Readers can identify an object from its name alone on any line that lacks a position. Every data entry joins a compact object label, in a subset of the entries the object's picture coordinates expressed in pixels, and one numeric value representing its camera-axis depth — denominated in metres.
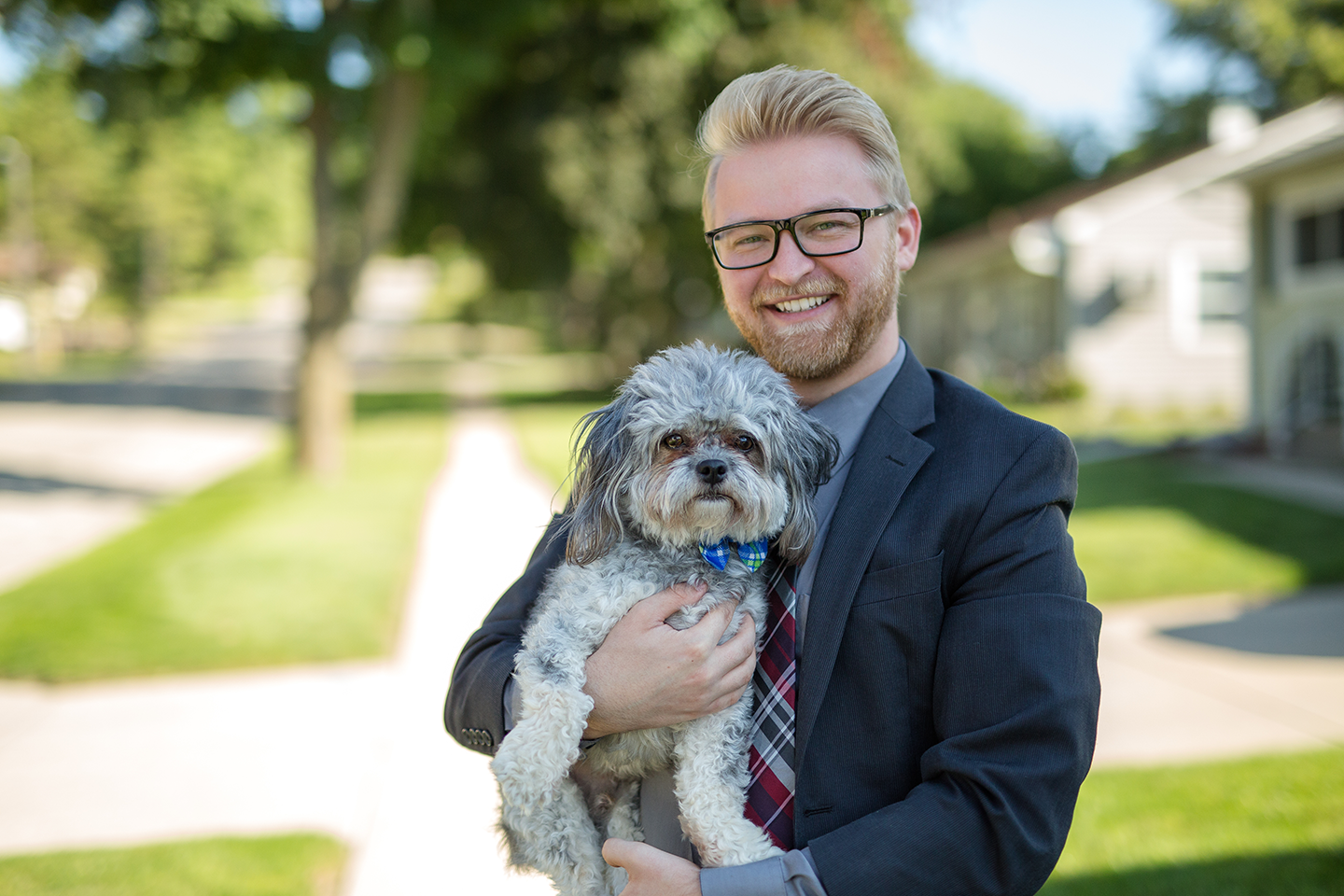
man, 1.62
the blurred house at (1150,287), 20.47
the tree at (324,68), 11.00
